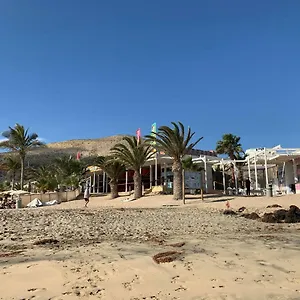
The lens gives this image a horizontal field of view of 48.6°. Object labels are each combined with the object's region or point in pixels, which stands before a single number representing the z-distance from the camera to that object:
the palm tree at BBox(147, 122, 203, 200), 25.08
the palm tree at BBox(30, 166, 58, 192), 37.38
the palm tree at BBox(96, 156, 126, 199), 32.75
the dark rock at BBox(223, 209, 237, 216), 15.76
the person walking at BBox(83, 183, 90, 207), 24.61
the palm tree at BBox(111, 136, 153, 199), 29.35
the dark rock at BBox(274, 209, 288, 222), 13.23
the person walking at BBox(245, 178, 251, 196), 26.88
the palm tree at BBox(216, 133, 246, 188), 38.62
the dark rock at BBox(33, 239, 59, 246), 7.26
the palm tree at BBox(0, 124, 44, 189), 41.70
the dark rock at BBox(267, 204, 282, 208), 17.30
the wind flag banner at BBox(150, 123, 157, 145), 35.82
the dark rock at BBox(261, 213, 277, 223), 13.04
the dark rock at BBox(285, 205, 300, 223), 12.94
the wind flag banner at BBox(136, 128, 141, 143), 33.73
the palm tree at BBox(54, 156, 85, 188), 37.69
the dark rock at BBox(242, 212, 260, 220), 14.05
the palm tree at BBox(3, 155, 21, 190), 50.06
